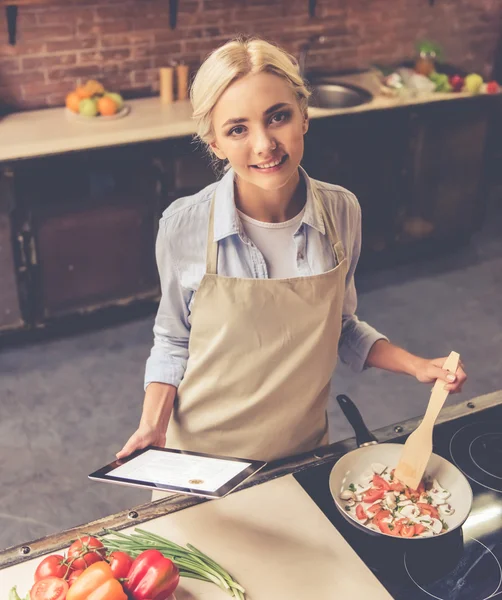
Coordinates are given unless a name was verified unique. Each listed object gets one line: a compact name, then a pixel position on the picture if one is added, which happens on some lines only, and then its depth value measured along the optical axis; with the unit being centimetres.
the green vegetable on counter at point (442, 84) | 461
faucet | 449
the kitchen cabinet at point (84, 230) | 365
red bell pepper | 124
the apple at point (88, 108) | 393
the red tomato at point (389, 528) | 150
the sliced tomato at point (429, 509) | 156
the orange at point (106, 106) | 396
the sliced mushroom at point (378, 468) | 168
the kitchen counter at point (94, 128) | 363
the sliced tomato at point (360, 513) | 154
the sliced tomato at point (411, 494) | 161
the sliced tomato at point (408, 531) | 149
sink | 460
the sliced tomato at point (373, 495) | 159
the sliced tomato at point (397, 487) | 162
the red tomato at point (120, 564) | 127
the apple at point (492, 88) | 461
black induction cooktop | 141
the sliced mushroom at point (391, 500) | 158
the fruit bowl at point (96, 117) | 393
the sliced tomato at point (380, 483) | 162
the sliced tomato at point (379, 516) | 153
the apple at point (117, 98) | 403
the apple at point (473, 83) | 462
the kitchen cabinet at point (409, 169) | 432
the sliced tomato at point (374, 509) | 156
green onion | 139
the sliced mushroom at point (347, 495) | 159
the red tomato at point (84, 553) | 128
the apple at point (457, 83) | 462
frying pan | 156
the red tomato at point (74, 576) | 125
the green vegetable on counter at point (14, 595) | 127
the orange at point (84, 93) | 400
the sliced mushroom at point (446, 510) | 157
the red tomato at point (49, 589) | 122
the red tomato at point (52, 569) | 127
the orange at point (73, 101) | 401
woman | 159
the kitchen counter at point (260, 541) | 140
